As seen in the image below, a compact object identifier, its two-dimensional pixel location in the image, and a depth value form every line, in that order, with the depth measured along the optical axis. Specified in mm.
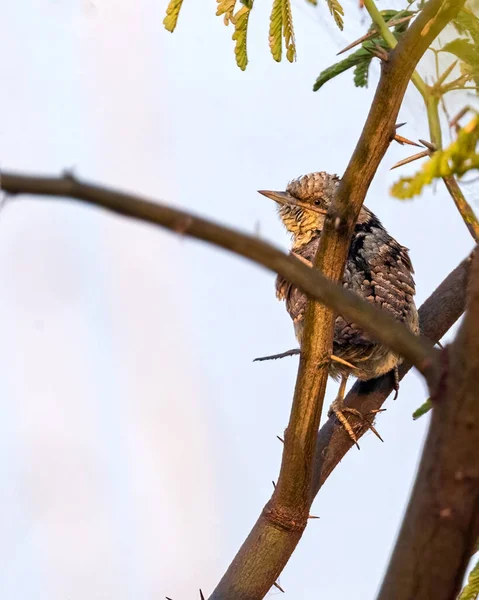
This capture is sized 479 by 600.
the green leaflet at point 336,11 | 5125
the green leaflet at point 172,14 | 4832
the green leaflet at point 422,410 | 4525
